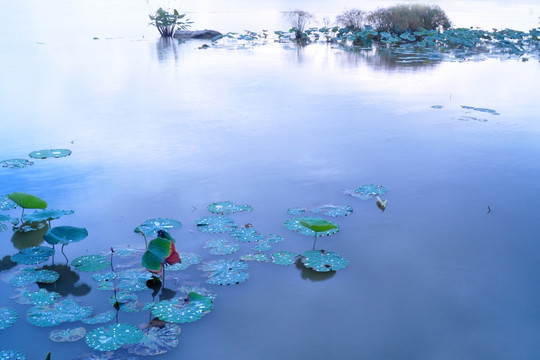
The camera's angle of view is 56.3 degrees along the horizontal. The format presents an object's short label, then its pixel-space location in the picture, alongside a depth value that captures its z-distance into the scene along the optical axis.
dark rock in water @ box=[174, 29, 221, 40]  13.57
